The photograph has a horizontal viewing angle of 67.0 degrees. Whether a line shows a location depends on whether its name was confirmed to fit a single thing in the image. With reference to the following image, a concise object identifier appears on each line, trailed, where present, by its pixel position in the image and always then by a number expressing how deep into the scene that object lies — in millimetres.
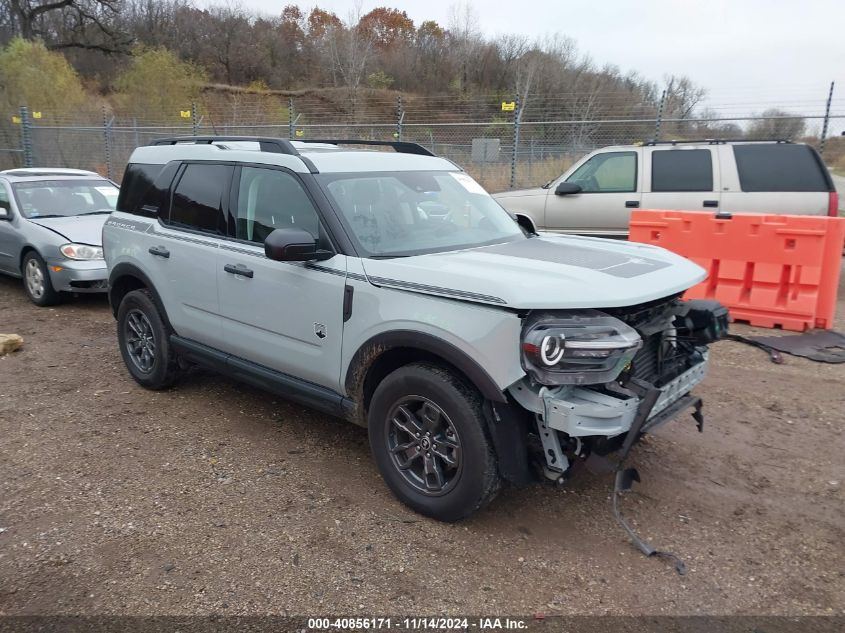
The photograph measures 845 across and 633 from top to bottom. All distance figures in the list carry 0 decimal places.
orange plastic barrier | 6469
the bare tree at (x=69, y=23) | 48062
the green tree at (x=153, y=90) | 28641
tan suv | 7836
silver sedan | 7574
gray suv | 2883
